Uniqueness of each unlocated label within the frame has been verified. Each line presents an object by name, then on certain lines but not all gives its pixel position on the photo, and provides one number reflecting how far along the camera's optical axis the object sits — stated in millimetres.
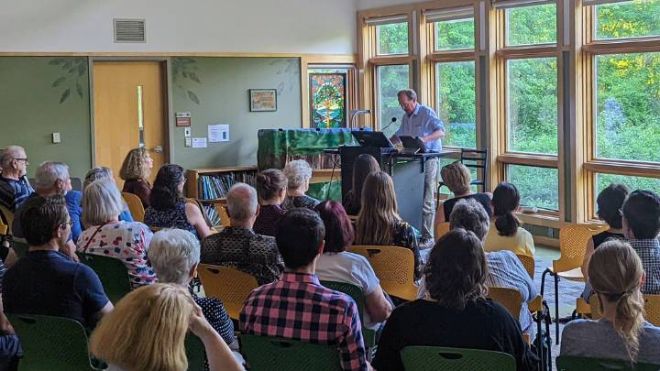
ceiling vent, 10266
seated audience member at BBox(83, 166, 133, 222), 6315
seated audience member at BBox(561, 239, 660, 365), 3064
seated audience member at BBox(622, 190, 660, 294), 4277
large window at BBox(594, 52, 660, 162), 8414
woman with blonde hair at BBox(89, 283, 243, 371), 2199
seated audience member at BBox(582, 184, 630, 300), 4859
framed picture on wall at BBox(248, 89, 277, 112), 11211
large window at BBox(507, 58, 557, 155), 9477
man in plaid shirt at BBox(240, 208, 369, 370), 3164
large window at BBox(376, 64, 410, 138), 11516
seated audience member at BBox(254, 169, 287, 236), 5438
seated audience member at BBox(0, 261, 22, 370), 3721
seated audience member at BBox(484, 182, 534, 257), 5180
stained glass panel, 11750
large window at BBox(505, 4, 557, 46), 9289
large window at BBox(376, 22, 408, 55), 11352
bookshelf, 10742
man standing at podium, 9523
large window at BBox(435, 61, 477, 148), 10562
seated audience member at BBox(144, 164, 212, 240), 5719
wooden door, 10320
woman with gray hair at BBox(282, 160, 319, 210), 6012
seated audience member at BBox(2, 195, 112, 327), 3609
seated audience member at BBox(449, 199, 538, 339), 4160
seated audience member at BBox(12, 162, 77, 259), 5953
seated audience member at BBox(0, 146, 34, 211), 6856
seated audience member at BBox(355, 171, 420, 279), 5035
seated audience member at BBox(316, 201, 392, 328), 4004
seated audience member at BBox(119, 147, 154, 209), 6906
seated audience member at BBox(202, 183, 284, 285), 4453
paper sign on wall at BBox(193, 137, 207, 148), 10891
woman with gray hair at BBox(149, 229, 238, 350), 3537
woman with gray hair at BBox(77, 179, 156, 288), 4617
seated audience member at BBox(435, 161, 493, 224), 6224
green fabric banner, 10797
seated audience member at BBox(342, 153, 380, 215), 6844
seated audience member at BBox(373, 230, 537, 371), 3041
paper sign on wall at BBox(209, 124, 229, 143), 10984
